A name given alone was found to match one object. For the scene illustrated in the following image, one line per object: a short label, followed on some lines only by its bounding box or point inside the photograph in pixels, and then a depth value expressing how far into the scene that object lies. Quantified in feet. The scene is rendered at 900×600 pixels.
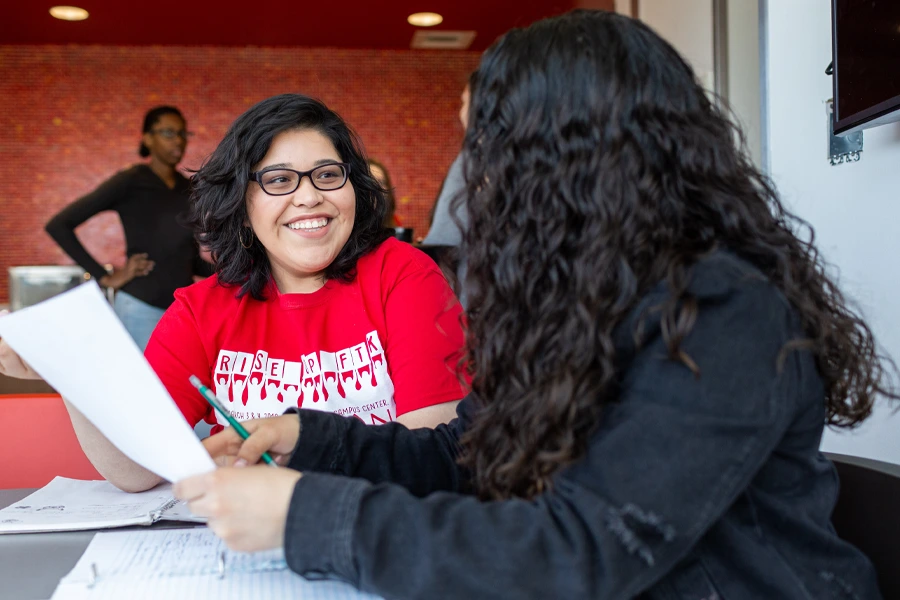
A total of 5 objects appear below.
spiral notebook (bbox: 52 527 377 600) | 2.68
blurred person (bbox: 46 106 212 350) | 12.12
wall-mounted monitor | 4.64
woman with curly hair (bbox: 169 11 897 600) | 2.18
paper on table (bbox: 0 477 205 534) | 3.47
